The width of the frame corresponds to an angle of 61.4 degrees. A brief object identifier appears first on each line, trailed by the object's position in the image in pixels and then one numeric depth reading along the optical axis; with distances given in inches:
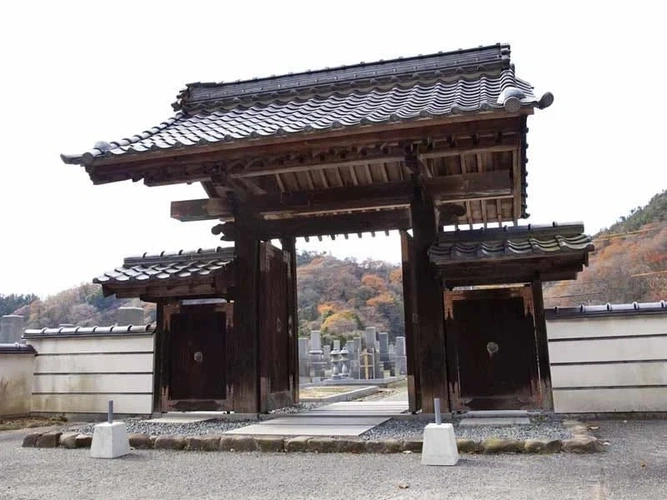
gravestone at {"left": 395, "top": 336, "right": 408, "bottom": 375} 931.2
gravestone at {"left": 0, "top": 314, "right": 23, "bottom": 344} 475.6
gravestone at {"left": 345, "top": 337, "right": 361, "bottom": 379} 788.6
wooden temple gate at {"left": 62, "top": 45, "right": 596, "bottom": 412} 231.1
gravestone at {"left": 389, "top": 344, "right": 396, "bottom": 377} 944.2
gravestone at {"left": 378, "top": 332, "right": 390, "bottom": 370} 946.1
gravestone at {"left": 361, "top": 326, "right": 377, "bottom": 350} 873.5
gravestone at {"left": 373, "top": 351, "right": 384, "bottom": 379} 831.7
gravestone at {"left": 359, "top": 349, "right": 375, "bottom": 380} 804.6
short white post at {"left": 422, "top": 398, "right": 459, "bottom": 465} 157.6
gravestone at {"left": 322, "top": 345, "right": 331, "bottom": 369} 850.1
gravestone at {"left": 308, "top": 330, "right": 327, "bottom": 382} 772.6
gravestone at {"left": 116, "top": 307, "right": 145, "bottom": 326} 392.8
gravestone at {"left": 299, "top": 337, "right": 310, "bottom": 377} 732.7
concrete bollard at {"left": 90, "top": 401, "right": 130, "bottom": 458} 183.8
